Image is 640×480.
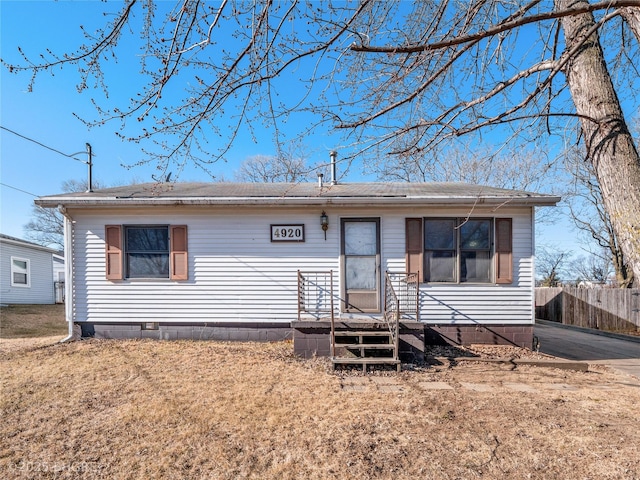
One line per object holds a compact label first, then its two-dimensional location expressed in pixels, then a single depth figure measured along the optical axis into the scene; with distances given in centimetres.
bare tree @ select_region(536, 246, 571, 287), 2791
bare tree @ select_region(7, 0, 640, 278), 249
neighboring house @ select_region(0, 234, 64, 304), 1331
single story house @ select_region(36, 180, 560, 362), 655
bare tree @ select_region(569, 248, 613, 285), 2653
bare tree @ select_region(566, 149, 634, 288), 1666
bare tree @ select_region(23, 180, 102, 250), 2911
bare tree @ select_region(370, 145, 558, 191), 1529
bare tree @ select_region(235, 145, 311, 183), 1872
